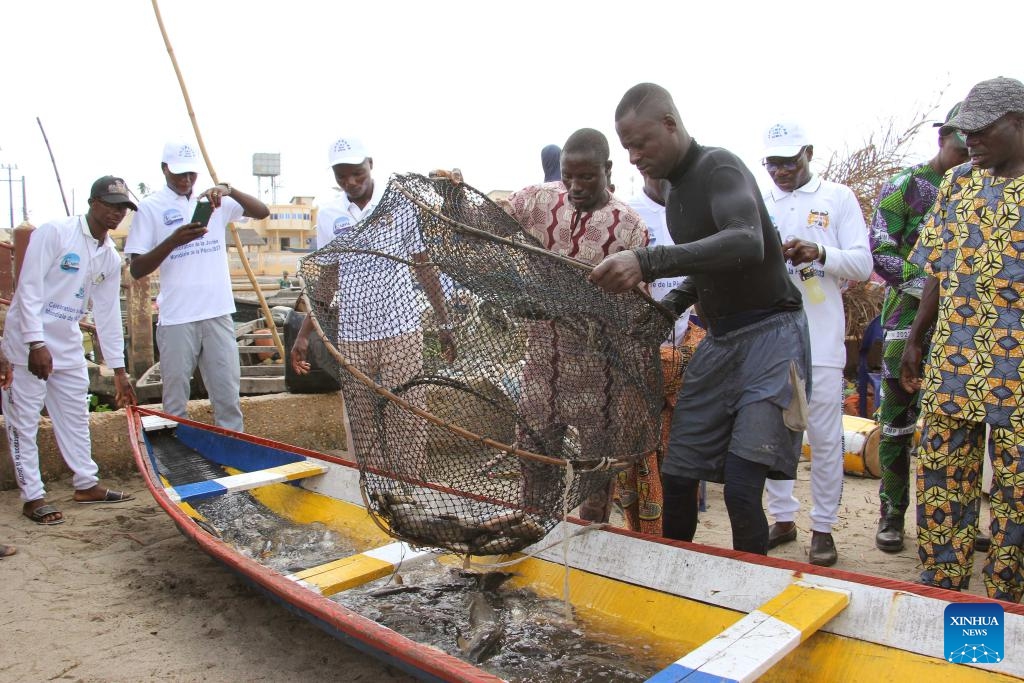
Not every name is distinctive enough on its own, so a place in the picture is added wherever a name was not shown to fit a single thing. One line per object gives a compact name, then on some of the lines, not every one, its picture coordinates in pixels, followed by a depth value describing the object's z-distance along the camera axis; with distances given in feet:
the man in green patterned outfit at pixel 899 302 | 13.42
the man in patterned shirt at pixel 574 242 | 10.23
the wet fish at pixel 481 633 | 9.35
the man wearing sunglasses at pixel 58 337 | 15.24
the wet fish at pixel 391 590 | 11.14
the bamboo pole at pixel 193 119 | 20.71
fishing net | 9.69
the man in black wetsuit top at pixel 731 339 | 9.09
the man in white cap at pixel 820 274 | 13.08
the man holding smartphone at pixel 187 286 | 16.93
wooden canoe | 7.54
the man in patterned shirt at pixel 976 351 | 9.38
